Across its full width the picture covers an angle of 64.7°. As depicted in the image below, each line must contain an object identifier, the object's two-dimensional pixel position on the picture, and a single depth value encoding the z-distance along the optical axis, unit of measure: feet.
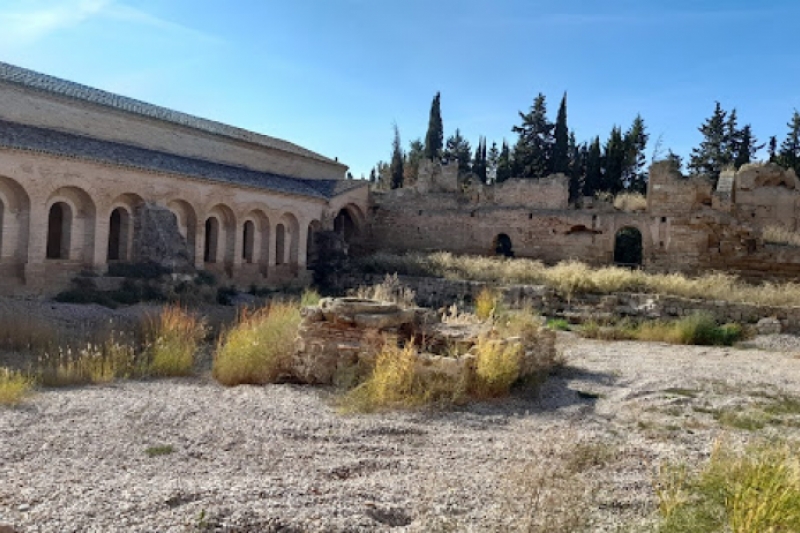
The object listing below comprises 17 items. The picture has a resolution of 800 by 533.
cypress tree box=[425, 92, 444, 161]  153.48
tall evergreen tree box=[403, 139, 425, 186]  131.47
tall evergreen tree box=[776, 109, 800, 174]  129.90
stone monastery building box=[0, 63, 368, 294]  52.49
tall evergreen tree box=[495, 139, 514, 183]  134.72
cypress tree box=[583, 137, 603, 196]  119.24
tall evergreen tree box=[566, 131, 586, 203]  122.72
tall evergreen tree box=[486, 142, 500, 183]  151.64
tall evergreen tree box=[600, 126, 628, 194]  119.03
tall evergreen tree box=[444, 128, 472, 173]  157.15
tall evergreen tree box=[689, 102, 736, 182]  138.72
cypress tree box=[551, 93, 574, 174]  125.39
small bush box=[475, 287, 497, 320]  44.93
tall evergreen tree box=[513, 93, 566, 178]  129.18
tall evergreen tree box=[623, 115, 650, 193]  123.65
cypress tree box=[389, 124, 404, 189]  144.05
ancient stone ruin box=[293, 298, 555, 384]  27.20
